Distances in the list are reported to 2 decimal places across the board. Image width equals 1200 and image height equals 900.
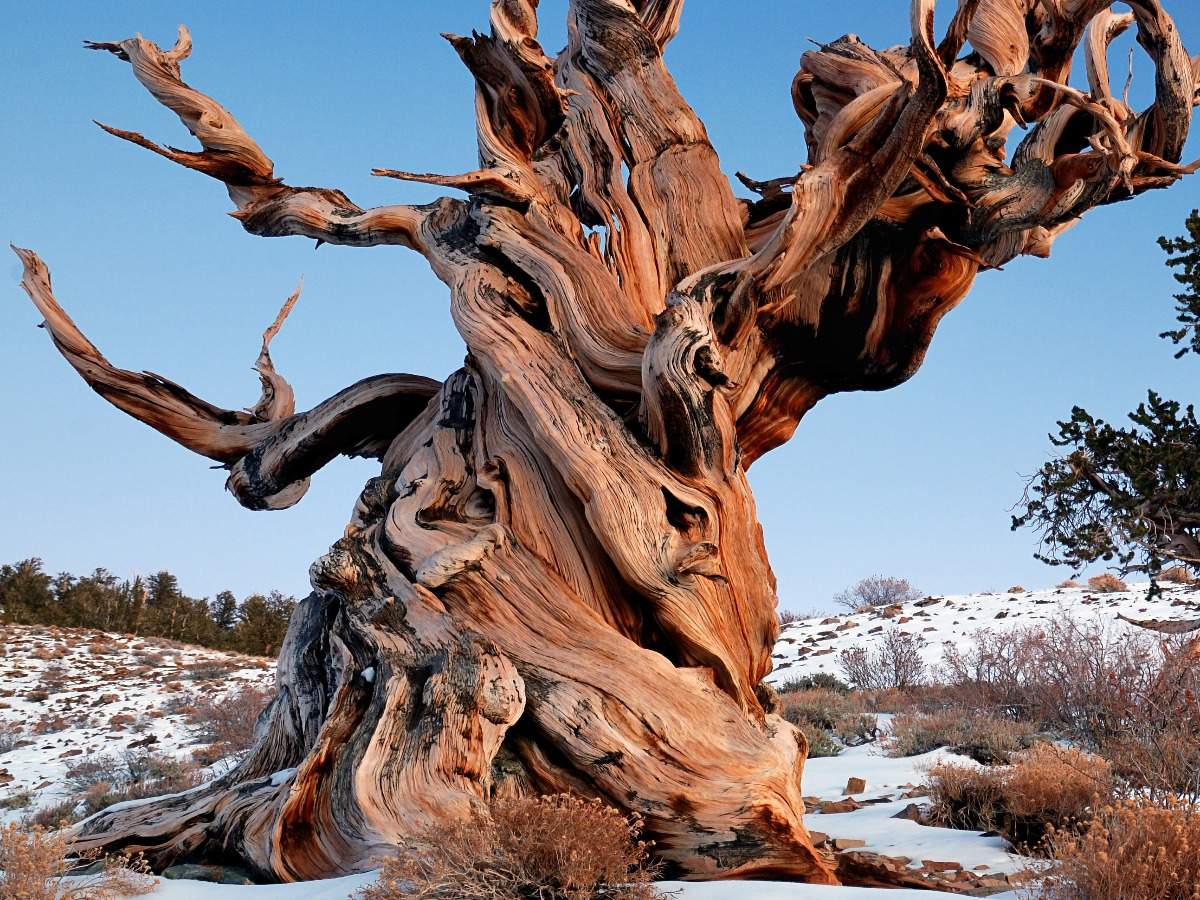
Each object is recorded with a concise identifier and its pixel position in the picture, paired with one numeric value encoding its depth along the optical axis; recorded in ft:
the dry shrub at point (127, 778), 28.91
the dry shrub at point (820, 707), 35.29
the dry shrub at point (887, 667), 50.44
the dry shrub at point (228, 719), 39.29
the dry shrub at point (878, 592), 105.40
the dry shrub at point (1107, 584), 73.26
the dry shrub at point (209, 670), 57.98
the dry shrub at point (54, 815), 26.00
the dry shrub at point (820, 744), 30.01
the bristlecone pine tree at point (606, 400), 15.21
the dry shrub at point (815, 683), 48.76
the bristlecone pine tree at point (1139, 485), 29.43
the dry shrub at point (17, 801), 31.12
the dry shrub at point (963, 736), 26.04
